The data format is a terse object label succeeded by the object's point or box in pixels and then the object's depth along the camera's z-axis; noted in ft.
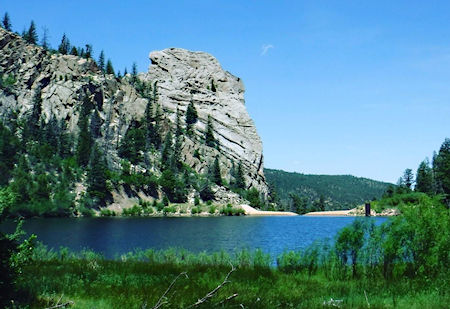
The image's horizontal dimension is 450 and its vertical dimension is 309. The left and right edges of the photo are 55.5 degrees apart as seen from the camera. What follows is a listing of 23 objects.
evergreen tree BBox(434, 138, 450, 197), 445.78
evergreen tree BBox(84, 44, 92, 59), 625.62
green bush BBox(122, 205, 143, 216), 445.37
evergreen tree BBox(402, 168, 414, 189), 615.16
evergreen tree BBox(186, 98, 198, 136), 643.62
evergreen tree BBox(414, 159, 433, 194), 525.75
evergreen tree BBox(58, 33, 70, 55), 625.29
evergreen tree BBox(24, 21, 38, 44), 613.76
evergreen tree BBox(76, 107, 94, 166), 475.72
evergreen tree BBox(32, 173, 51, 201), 377.71
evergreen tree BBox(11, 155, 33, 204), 365.47
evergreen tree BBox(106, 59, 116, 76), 647.15
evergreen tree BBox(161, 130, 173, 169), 563.07
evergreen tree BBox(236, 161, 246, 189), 620.08
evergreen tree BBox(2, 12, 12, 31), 637.71
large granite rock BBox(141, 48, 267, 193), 606.55
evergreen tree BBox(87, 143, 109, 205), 435.53
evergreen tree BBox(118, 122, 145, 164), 532.32
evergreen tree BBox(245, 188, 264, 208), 589.73
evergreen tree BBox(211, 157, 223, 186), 586.45
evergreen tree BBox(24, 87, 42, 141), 466.95
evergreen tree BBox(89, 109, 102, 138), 532.32
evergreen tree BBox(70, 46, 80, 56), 627.62
